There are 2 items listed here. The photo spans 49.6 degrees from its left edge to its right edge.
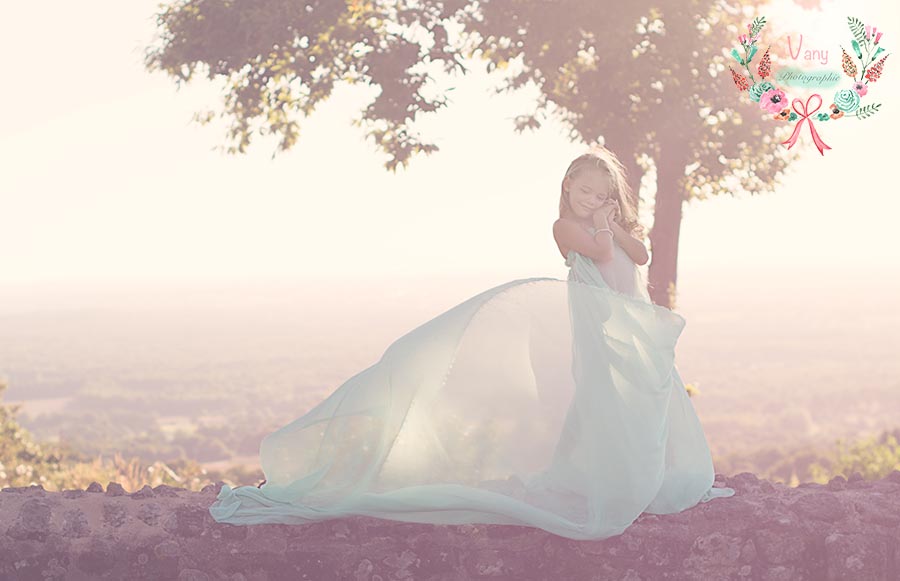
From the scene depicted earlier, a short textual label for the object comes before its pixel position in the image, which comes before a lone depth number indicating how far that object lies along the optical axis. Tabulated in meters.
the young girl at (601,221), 6.32
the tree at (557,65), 11.72
